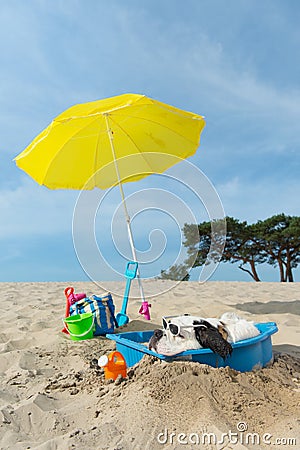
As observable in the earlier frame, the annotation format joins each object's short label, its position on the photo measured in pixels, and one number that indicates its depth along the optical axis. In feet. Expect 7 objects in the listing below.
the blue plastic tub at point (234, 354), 7.28
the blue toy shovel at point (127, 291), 12.96
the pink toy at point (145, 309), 13.55
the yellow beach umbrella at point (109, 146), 13.85
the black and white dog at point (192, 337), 7.36
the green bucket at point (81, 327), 11.64
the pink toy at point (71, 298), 12.68
